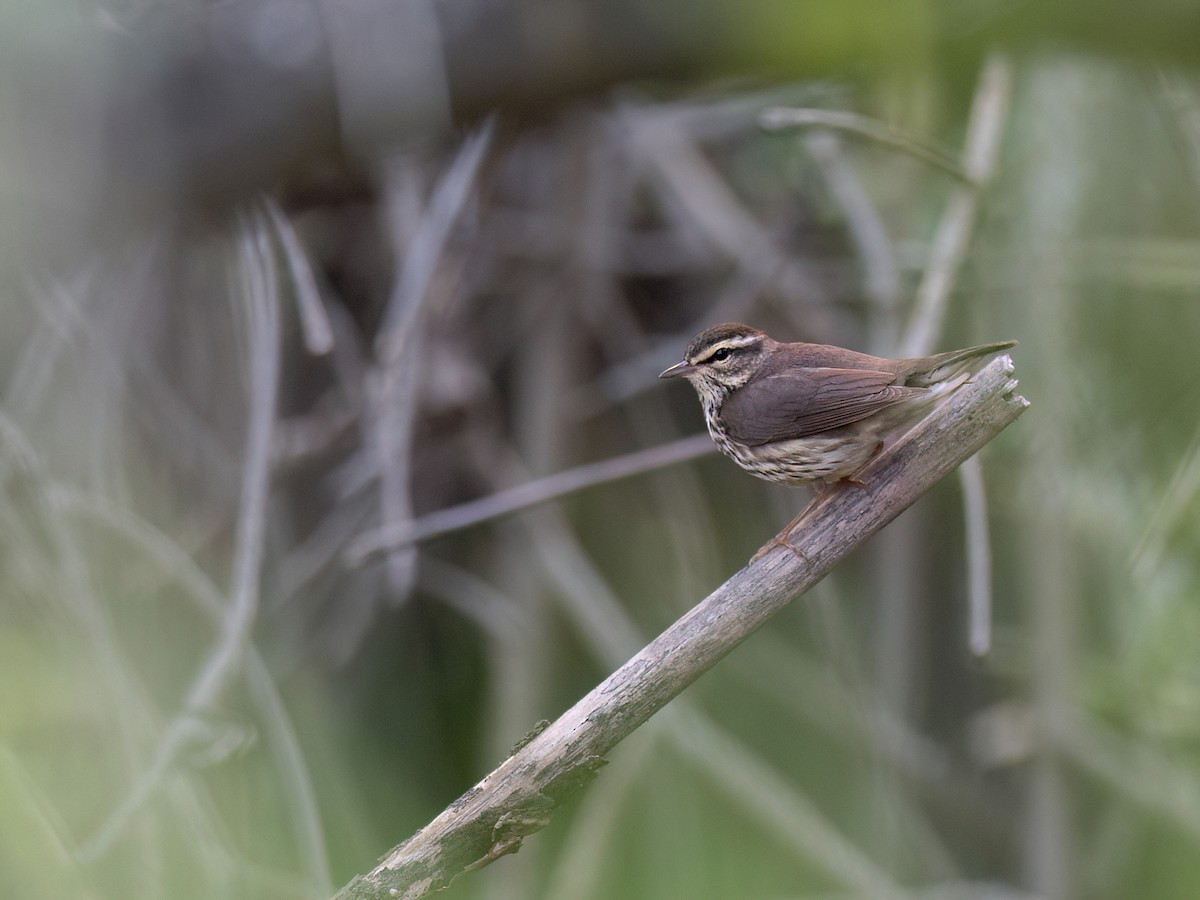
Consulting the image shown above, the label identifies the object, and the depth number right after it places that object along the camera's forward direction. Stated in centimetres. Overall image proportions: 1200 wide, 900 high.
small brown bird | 412
